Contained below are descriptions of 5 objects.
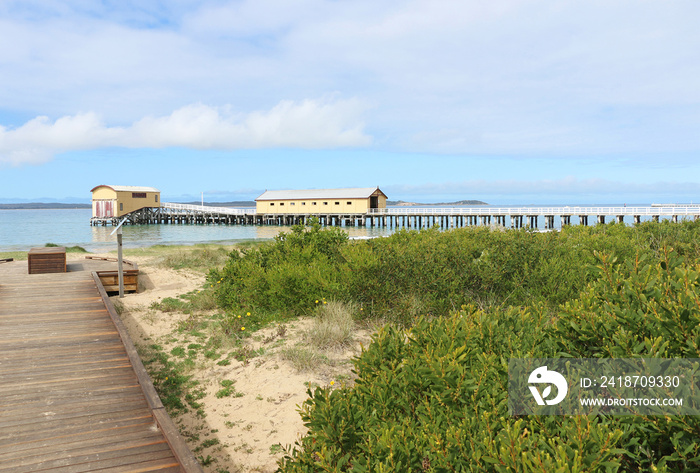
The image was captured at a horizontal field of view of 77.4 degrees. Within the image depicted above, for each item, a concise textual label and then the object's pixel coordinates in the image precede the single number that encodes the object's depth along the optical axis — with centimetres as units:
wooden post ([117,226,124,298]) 1111
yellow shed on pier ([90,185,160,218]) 6425
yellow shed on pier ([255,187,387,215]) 5900
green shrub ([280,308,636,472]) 184
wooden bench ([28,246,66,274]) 1258
